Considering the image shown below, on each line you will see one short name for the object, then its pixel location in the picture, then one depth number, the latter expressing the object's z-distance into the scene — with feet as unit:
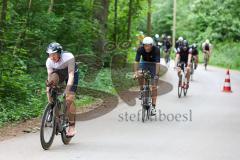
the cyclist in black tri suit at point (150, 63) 46.59
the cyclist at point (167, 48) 119.54
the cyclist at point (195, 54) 85.03
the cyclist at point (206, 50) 120.96
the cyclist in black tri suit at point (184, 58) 65.90
